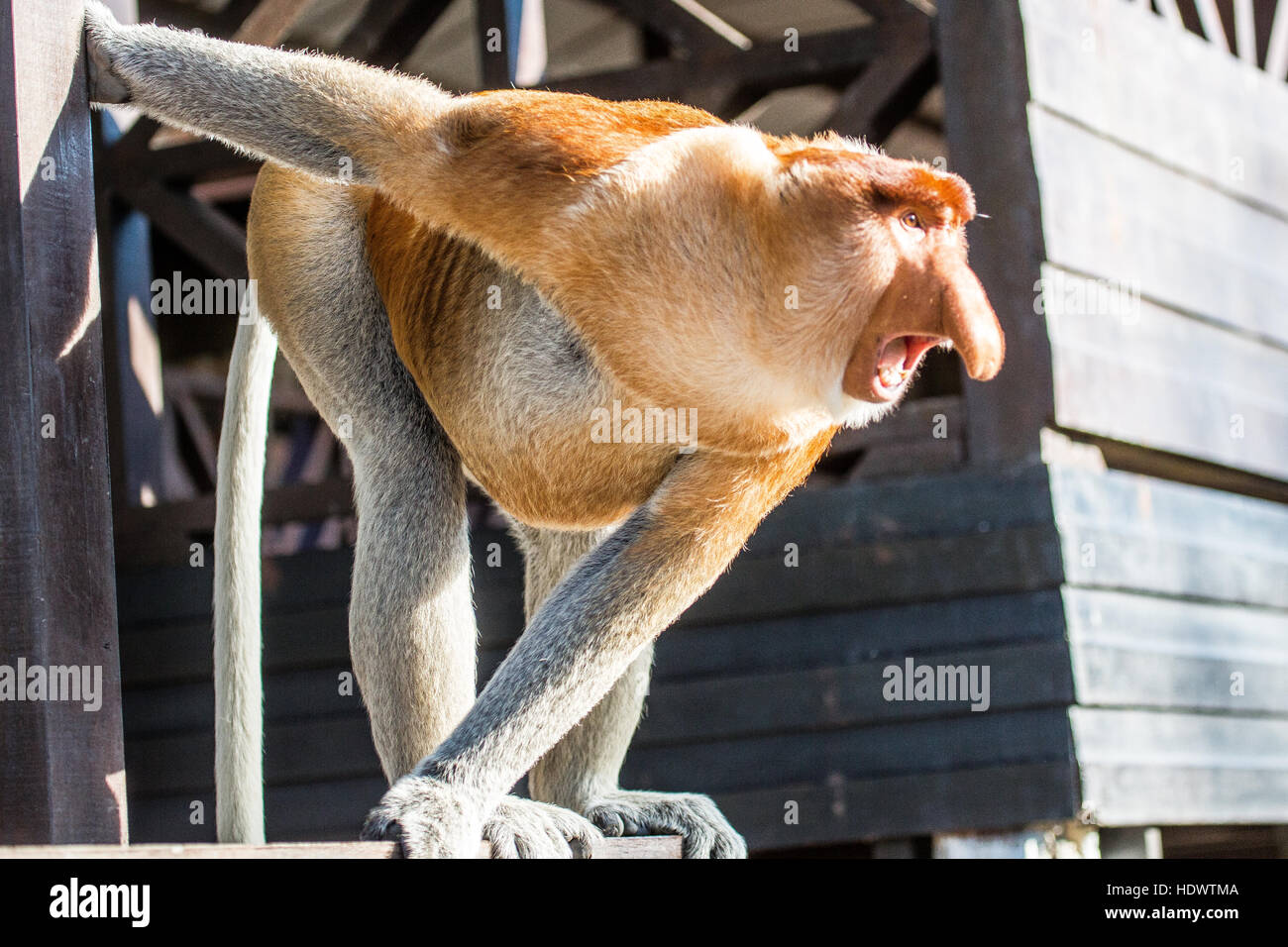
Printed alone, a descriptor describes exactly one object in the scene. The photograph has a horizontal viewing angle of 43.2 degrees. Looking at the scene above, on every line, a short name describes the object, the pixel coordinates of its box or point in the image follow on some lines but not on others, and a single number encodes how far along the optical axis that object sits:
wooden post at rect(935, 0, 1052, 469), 5.11
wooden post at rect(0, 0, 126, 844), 2.87
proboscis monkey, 2.70
